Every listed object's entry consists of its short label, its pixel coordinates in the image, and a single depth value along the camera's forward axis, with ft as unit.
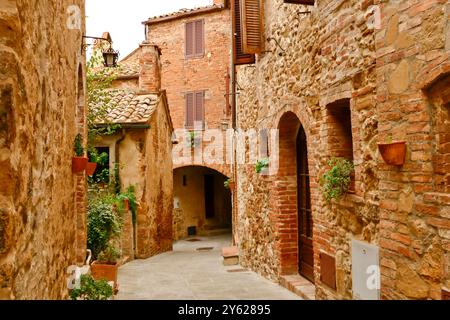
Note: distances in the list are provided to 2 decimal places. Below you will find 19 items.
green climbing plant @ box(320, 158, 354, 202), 14.73
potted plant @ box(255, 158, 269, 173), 24.20
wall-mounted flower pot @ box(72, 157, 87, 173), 16.51
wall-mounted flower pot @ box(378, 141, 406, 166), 11.00
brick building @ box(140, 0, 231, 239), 58.59
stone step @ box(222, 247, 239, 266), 33.24
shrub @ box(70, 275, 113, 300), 16.08
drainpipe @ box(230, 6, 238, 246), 36.53
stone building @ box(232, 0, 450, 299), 10.16
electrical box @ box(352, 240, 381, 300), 12.52
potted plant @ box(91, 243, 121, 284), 21.22
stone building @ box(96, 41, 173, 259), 36.52
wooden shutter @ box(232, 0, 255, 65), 28.32
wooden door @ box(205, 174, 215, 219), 67.51
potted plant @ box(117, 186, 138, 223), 34.22
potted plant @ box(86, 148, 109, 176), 18.74
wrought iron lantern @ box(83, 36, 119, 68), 28.96
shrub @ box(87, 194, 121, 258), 25.70
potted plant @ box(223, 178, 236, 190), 38.93
